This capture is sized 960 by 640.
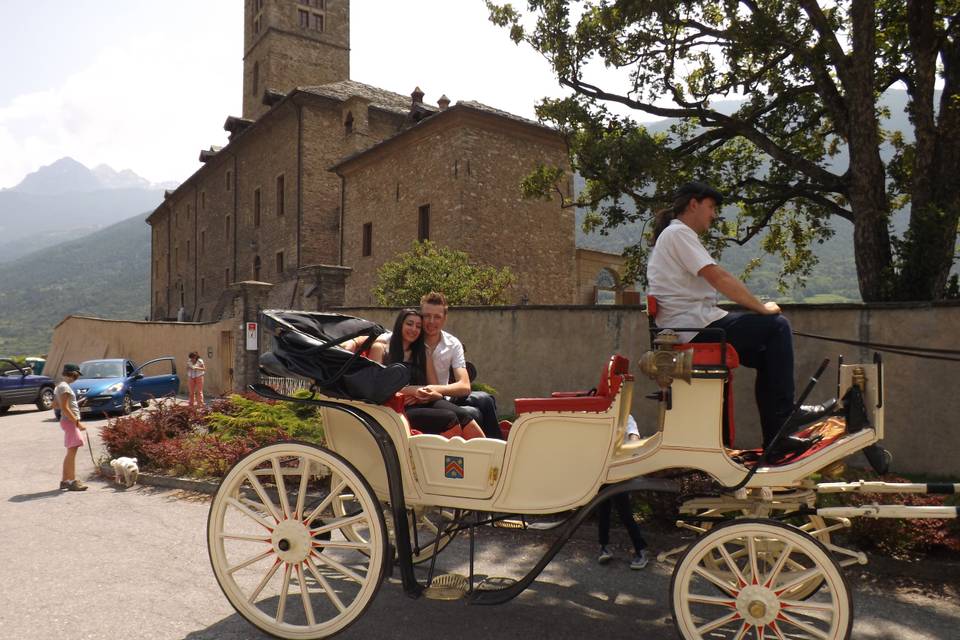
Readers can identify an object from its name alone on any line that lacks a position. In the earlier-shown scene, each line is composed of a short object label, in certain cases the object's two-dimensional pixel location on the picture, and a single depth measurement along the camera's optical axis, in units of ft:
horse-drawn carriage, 10.08
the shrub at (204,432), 26.63
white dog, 25.96
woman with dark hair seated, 13.53
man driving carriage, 11.34
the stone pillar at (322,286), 55.06
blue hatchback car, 54.24
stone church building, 76.07
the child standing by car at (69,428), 25.73
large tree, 33.96
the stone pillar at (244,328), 57.88
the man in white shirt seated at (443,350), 15.85
